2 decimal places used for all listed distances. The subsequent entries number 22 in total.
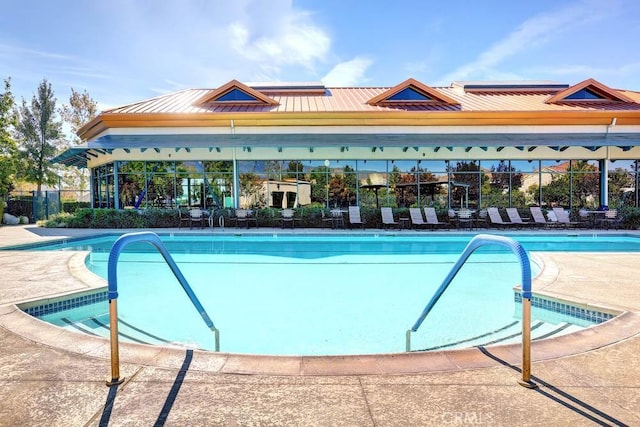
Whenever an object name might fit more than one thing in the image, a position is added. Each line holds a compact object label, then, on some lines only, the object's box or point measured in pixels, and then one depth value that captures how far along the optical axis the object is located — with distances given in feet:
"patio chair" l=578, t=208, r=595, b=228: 49.39
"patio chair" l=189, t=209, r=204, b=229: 48.60
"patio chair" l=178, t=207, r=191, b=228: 49.87
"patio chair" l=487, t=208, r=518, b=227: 48.75
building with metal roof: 53.47
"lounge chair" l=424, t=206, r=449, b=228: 48.11
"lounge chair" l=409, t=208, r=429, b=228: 48.11
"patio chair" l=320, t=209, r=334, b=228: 49.33
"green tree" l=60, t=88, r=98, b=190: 100.58
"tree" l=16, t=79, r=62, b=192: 87.81
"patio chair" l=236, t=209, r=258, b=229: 49.04
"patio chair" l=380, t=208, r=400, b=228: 47.93
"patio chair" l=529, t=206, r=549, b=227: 48.50
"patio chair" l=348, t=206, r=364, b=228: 48.32
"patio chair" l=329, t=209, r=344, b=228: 49.08
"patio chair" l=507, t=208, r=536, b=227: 48.65
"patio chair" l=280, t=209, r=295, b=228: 48.93
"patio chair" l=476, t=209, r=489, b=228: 50.02
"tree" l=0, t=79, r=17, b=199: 63.36
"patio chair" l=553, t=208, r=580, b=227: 49.06
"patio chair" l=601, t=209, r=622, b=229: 47.80
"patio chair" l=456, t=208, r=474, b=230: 47.85
